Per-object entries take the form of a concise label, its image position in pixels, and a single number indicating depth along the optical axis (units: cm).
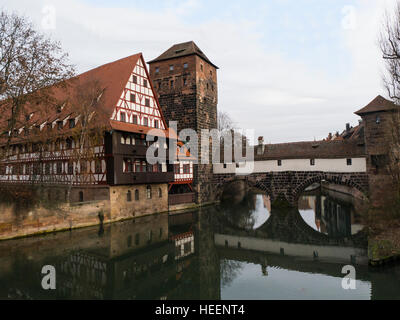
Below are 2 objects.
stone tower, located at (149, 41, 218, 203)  2992
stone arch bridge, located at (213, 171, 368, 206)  2463
